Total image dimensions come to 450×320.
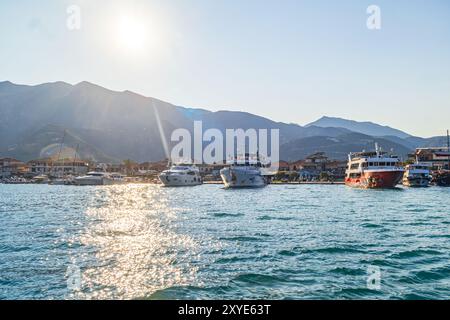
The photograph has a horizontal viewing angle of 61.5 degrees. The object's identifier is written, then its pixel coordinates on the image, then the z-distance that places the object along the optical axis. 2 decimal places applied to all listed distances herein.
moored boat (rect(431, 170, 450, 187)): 85.25
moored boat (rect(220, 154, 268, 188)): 78.12
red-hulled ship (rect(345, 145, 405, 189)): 67.69
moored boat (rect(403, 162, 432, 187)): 80.12
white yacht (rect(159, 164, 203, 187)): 94.31
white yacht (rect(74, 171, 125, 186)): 111.25
